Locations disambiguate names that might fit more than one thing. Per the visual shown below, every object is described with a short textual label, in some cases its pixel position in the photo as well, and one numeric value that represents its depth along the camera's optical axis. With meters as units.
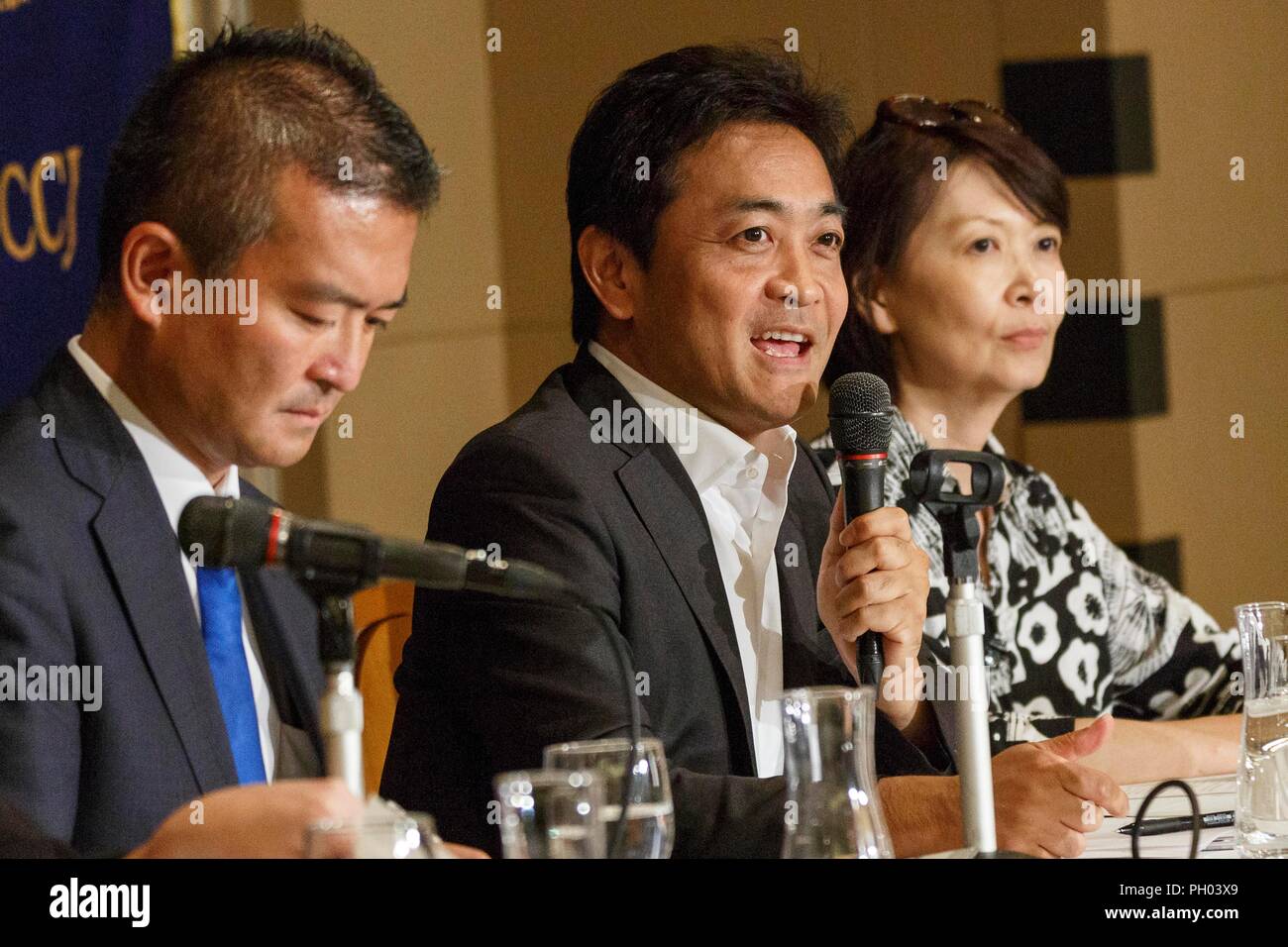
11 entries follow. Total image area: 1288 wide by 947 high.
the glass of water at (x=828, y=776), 4.43
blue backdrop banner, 5.07
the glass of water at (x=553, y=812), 4.38
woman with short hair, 5.24
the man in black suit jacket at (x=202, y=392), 4.64
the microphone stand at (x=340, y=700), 4.34
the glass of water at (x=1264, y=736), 4.61
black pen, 4.69
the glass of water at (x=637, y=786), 4.43
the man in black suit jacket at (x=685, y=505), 4.72
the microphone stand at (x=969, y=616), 4.51
